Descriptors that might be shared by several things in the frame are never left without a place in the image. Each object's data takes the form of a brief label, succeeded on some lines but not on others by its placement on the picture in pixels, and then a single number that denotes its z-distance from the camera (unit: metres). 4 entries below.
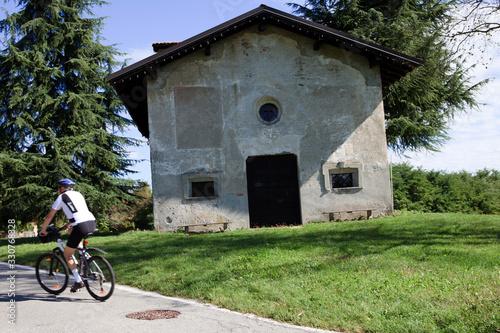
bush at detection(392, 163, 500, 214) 21.20
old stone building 14.45
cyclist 6.39
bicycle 6.27
